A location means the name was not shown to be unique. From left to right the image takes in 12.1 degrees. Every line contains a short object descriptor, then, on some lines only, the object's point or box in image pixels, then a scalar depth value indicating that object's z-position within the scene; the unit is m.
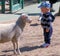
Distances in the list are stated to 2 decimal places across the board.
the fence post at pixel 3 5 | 14.09
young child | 7.26
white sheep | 6.36
